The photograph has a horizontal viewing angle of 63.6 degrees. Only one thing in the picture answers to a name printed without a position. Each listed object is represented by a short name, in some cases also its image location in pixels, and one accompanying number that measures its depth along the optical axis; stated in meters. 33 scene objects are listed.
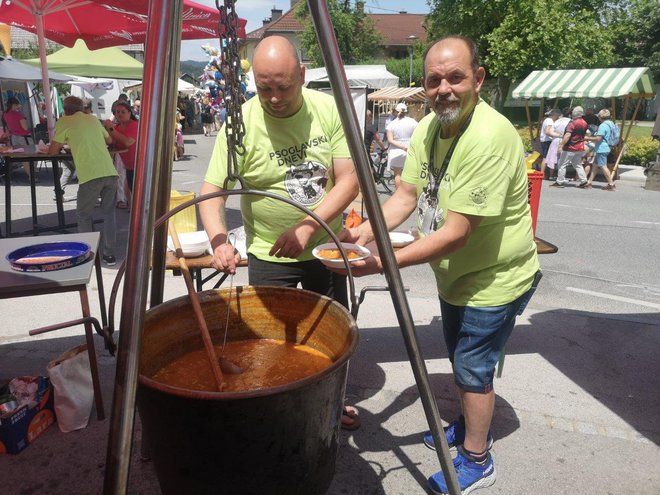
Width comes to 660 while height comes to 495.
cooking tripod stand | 1.25
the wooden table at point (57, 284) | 2.46
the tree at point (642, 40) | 38.84
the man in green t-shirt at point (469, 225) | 1.94
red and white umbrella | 6.54
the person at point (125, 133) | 7.15
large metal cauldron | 1.34
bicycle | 11.15
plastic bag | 2.77
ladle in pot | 1.65
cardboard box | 2.59
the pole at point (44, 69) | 6.84
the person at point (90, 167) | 5.72
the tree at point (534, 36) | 24.89
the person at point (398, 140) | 9.88
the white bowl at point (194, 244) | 3.51
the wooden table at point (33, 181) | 6.19
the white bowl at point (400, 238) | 2.96
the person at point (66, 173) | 10.23
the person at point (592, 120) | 13.50
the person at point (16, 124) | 12.42
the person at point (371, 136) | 11.60
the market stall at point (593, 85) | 11.57
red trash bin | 3.83
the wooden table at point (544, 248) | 3.50
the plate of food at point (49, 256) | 2.67
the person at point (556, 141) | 12.54
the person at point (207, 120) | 23.86
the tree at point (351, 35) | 38.31
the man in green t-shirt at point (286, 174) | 2.35
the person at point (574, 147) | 11.52
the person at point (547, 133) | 12.80
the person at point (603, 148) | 11.65
